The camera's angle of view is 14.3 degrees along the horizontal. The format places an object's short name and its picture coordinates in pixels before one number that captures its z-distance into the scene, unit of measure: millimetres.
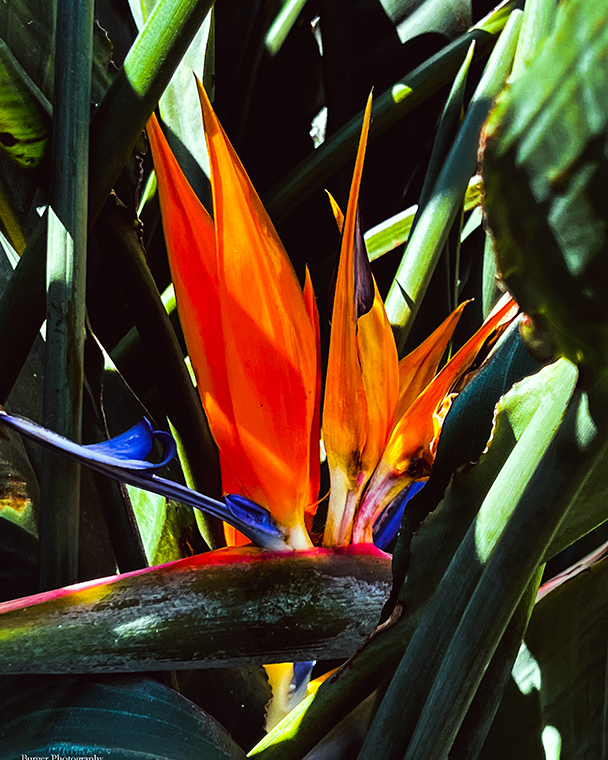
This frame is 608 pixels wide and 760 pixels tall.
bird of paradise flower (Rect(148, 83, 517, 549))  576
